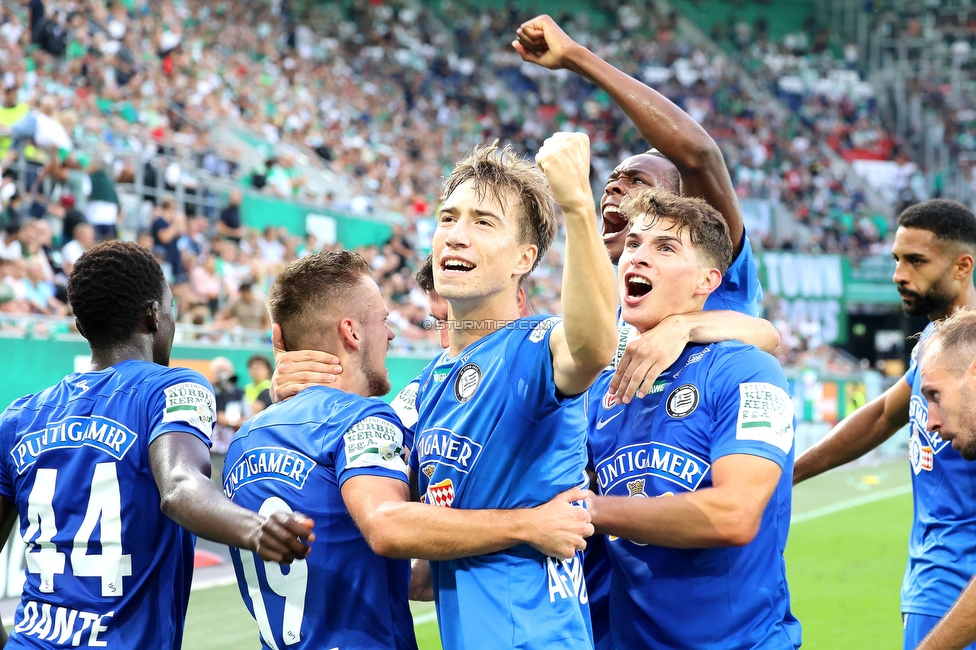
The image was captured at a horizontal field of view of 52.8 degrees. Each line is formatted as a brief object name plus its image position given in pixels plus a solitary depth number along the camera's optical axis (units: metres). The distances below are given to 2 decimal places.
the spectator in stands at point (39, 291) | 10.75
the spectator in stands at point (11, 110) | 12.34
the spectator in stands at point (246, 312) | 12.36
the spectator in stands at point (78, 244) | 11.24
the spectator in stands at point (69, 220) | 11.85
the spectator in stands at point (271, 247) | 14.72
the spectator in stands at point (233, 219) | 14.55
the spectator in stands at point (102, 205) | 12.23
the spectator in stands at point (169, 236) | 12.77
